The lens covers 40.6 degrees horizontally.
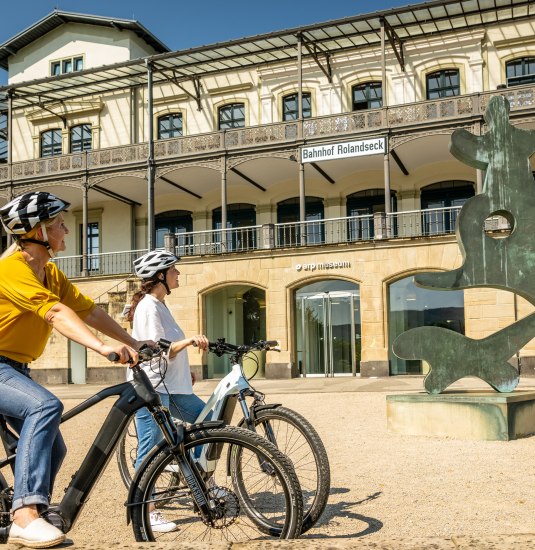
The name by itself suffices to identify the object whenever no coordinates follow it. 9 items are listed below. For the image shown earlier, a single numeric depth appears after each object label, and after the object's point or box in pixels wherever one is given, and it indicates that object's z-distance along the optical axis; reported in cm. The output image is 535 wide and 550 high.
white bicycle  392
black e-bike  304
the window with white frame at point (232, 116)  2697
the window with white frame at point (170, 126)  2786
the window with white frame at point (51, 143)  2973
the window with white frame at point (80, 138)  2905
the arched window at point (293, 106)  2602
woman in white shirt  455
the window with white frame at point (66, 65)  2945
